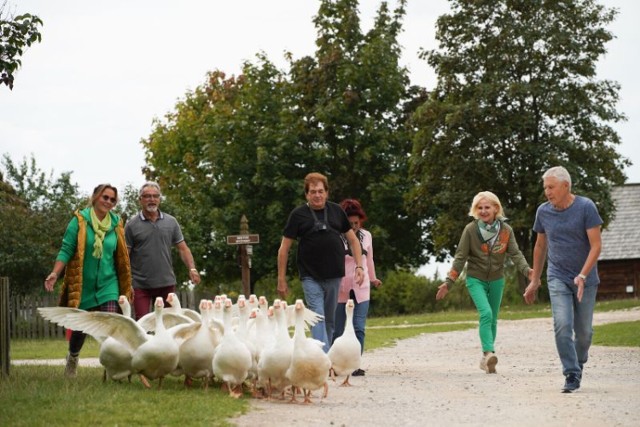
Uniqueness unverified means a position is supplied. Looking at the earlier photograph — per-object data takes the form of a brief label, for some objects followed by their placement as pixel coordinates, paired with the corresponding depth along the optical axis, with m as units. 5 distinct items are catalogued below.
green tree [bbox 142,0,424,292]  48.50
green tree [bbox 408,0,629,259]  44.09
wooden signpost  26.97
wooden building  53.78
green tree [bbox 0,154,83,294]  35.28
